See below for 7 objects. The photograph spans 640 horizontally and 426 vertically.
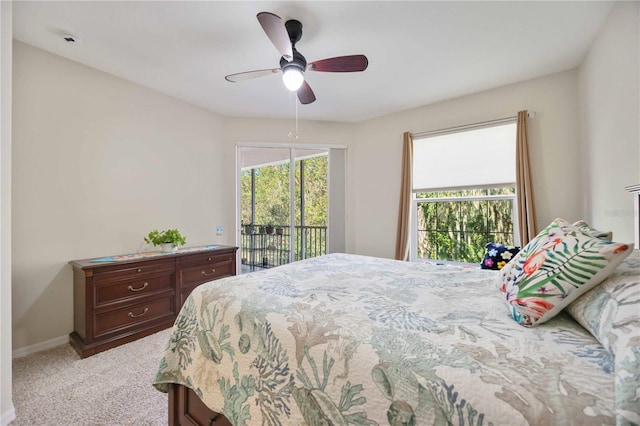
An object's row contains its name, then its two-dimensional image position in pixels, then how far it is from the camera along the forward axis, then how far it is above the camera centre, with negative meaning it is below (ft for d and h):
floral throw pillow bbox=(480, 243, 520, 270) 8.35 -1.36
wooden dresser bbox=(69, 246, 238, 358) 7.36 -2.48
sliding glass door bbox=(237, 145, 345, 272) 13.53 +0.52
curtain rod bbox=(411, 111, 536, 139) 9.74 +3.32
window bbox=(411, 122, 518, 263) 10.26 +0.79
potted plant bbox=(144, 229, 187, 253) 9.52 -0.95
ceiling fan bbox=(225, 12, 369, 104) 6.22 +3.53
